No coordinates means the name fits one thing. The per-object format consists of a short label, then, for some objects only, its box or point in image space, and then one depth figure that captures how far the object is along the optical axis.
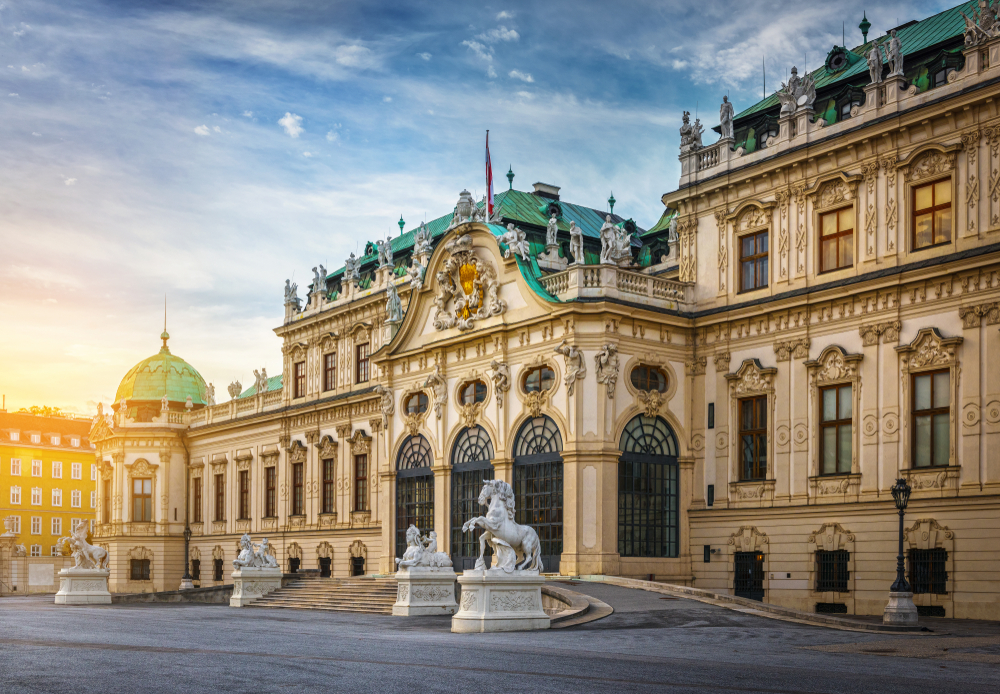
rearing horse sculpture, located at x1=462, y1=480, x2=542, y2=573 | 24.77
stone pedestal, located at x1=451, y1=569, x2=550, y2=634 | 23.34
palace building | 29.50
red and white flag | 43.59
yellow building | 93.31
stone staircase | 33.09
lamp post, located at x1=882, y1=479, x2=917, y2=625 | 24.44
